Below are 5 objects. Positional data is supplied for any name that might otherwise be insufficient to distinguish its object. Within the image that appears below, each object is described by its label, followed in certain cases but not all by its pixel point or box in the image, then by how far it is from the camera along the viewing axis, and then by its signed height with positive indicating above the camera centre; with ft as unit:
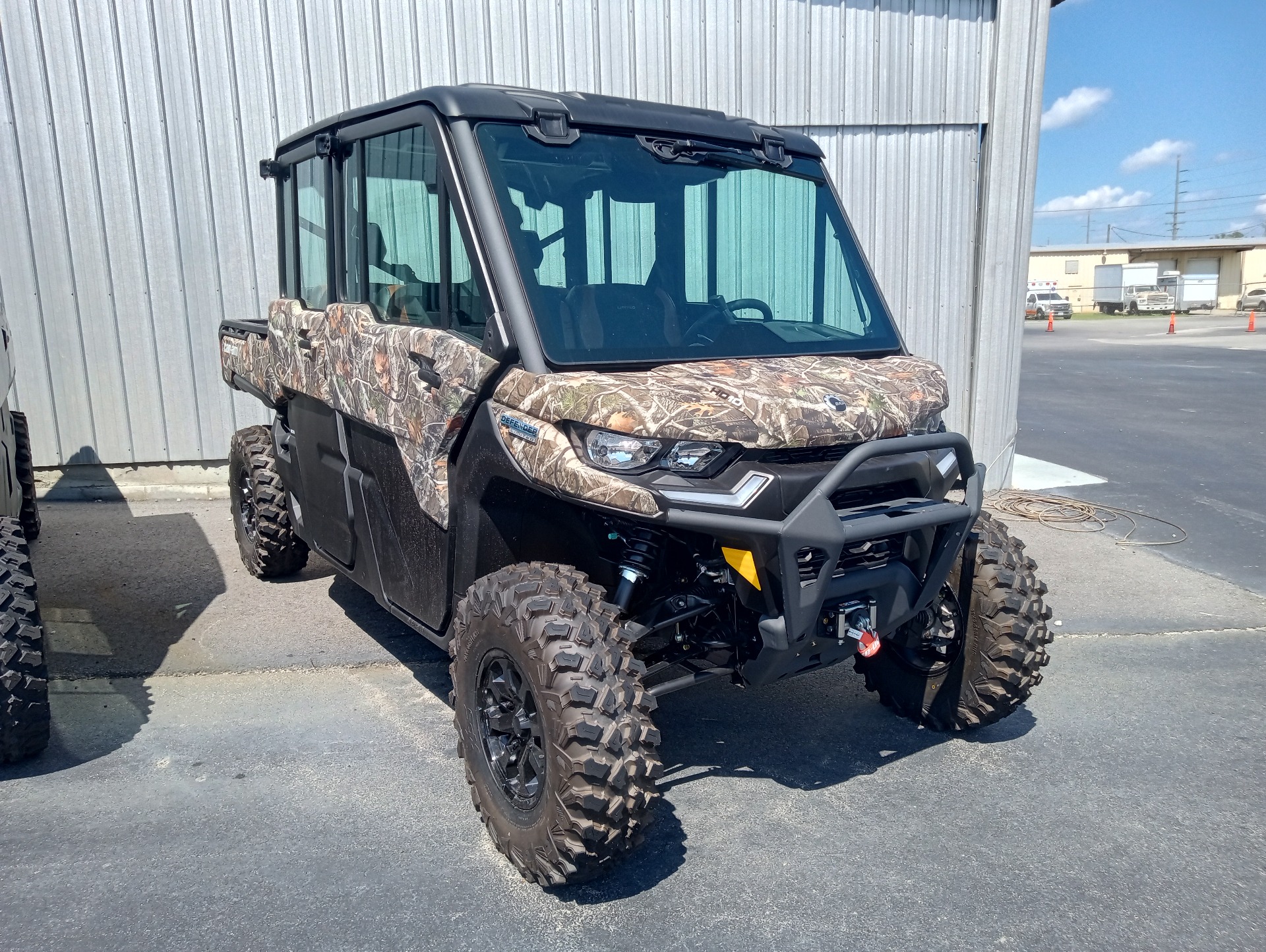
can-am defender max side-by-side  9.98 -1.75
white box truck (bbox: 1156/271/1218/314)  168.96 -4.41
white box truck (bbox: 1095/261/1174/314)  172.24 -3.89
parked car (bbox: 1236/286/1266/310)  158.71 -5.73
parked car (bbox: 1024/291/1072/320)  163.63 -5.94
